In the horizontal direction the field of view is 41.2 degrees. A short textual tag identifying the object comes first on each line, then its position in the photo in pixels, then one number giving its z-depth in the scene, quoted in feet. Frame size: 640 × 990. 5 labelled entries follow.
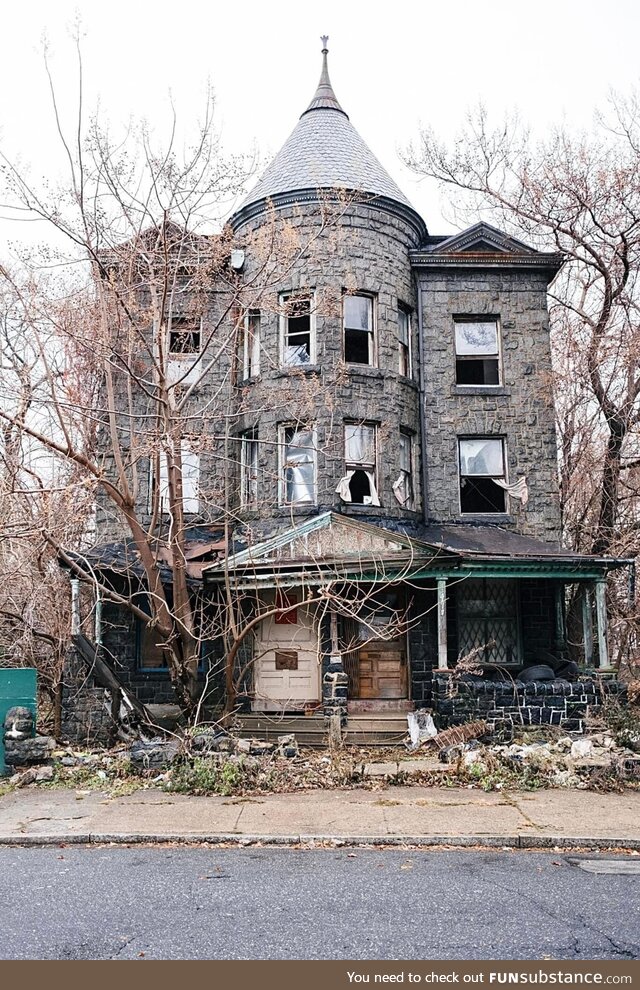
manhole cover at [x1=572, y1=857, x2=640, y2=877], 25.44
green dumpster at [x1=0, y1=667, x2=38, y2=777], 42.61
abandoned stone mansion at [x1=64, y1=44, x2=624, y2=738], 51.67
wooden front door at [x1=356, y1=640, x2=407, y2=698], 54.70
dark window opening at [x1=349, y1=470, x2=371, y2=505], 60.03
